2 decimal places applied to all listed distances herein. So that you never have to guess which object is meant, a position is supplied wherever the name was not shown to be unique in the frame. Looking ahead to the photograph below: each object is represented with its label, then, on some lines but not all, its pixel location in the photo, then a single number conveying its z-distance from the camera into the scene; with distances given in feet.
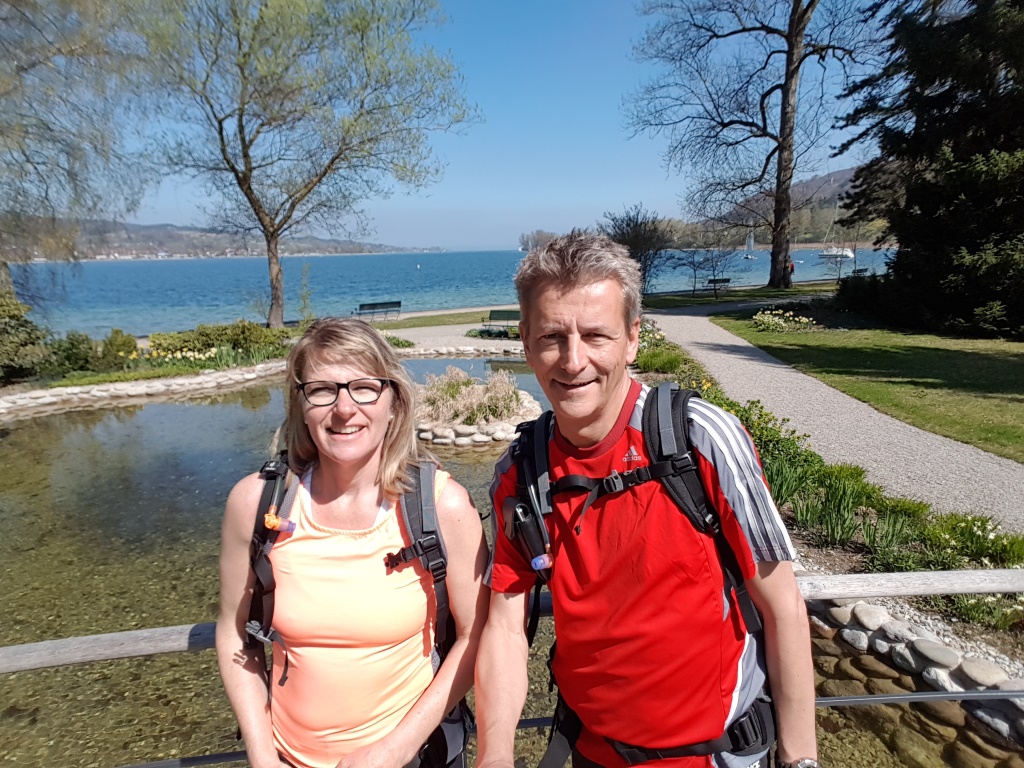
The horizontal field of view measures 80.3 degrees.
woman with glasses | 5.95
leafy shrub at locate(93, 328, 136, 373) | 52.60
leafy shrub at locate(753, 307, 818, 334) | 64.03
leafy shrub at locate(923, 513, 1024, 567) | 15.02
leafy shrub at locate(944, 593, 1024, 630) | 13.57
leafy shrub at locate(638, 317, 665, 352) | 53.36
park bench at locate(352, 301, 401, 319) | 91.80
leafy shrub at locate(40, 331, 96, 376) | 51.31
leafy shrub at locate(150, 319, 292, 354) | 56.34
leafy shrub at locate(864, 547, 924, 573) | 15.28
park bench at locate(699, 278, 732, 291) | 109.05
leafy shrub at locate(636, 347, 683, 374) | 44.96
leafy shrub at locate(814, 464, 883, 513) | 17.78
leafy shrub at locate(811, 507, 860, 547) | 17.34
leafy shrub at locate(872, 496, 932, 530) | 17.56
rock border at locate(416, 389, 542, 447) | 33.96
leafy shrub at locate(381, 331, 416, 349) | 63.87
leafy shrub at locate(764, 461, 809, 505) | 18.86
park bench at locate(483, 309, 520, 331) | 77.84
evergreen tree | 51.01
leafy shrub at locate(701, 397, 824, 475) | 21.57
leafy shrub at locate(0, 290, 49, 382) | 48.63
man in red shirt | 4.82
